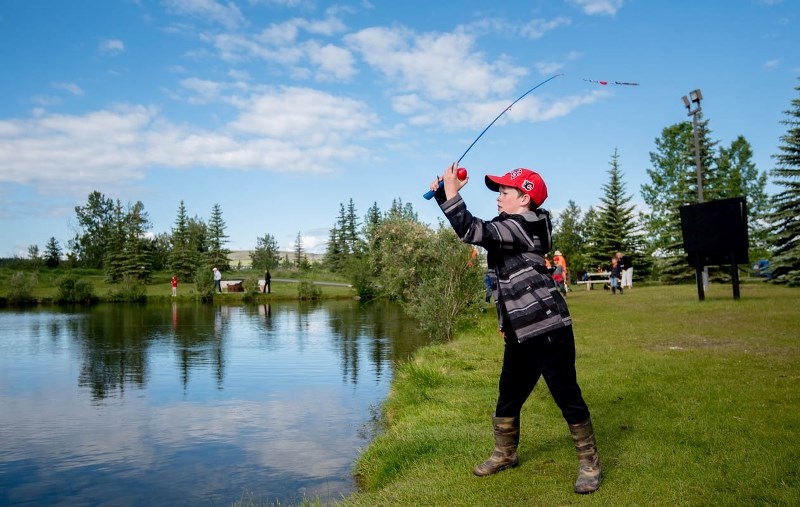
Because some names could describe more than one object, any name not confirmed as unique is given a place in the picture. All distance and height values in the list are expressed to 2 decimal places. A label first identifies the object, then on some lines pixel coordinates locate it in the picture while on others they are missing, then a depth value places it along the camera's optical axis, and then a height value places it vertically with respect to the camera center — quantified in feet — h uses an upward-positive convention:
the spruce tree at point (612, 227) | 157.17 +8.19
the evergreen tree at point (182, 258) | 228.02 +5.34
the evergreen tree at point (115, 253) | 207.92 +6.97
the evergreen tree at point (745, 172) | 159.02 +21.21
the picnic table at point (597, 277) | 126.72 -3.59
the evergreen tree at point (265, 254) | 286.07 +7.41
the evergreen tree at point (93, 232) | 261.24 +18.00
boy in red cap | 15.85 -1.06
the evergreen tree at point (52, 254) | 230.89 +8.42
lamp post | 79.56 +18.34
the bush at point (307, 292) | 157.89 -5.55
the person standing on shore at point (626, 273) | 122.26 -2.34
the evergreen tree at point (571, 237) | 179.73 +7.30
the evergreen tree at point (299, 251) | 318.30 +9.53
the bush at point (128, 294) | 153.48 -4.58
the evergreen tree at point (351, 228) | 292.10 +18.10
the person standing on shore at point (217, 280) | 159.63 -2.05
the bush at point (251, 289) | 153.58 -4.38
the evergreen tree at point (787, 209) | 99.91 +7.48
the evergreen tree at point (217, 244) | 243.40 +10.75
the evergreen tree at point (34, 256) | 223.59 +7.48
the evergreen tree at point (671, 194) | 132.36 +15.07
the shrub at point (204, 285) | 154.51 -3.08
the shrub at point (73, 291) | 150.30 -3.47
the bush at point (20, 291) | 143.95 -3.08
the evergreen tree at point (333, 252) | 269.87 +7.28
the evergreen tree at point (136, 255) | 207.51 +6.02
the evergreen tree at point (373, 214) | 278.13 +23.78
